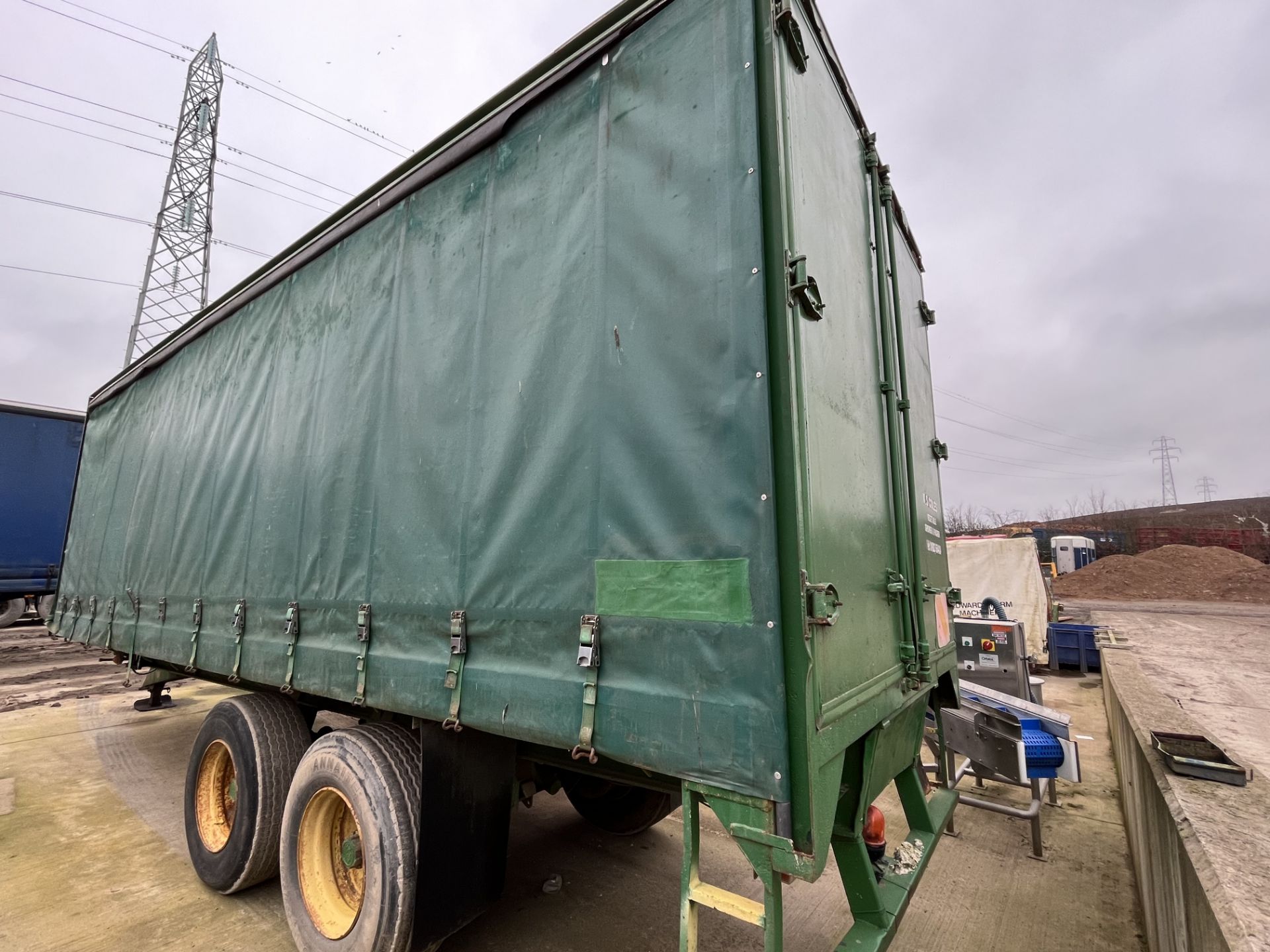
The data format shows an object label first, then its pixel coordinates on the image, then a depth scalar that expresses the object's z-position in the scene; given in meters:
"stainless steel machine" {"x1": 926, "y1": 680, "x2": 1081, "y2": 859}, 3.70
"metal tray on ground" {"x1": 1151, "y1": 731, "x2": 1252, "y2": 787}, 2.54
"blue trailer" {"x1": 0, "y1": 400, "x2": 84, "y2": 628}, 9.98
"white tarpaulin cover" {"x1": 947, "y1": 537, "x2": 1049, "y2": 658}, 10.18
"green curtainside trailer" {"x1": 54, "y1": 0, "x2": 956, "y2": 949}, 1.72
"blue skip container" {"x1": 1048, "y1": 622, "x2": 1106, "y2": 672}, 10.15
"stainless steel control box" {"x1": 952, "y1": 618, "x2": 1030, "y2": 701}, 5.01
